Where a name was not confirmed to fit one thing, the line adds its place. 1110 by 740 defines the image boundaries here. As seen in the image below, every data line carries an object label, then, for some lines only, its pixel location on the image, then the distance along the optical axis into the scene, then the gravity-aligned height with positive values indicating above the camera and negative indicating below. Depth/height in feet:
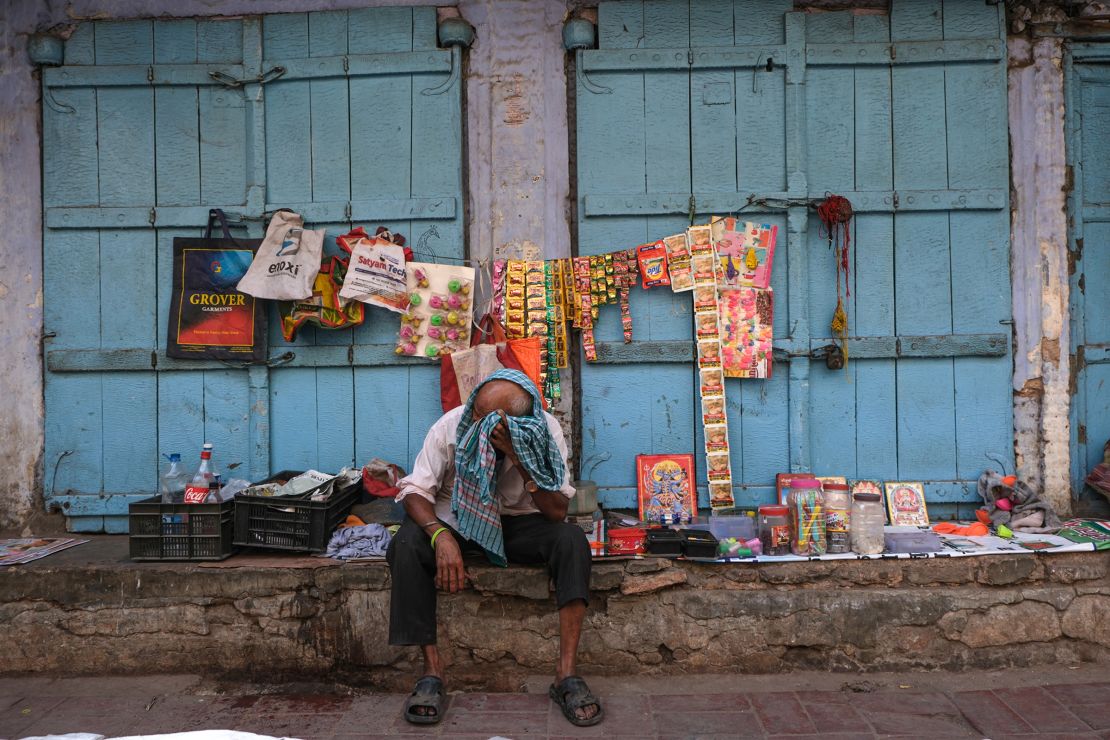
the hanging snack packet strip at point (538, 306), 13.70 +1.24
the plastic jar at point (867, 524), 12.24 -2.41
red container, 12.16 -2.61
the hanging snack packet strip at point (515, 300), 13.75 +1.36
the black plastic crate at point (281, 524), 12.48 -2.32
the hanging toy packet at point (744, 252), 13.71 +2.14
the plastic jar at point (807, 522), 12.34 -2.37
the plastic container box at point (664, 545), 12.05 -2.64
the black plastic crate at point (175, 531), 12.32 -2.38
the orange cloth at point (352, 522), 13.15 -2.42
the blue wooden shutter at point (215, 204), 14.01 +3.20
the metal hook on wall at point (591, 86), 13.83 +5.15
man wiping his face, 10.66 -2.06
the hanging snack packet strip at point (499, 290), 13.84 +1.55
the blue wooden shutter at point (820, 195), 13.70 +2.96
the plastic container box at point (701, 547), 11.97 -2.67
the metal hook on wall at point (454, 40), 13.75 +6.00
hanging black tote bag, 13.94 +1.38
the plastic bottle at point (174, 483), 13.12 -1.77
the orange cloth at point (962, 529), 13.02 -2.68
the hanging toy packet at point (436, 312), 13.78 +1.16
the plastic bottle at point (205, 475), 12.91 -1.60
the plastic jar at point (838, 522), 12.41 -2.40
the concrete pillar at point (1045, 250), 13.71 +2.12
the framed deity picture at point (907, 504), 13.56 -2.33
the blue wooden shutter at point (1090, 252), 13.80 +2.08
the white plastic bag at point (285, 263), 13.57 +2.06
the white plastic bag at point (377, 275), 13.55 +1.82
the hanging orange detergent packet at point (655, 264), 13.65 +1.95
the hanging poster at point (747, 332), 13.61 +0.73
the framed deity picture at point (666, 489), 13.65 -2.02
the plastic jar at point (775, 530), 12.31 -2.49
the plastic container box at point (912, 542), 12.21 -2.74
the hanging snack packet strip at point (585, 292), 13.65 +1.47
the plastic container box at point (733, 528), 13.05 -2.59
